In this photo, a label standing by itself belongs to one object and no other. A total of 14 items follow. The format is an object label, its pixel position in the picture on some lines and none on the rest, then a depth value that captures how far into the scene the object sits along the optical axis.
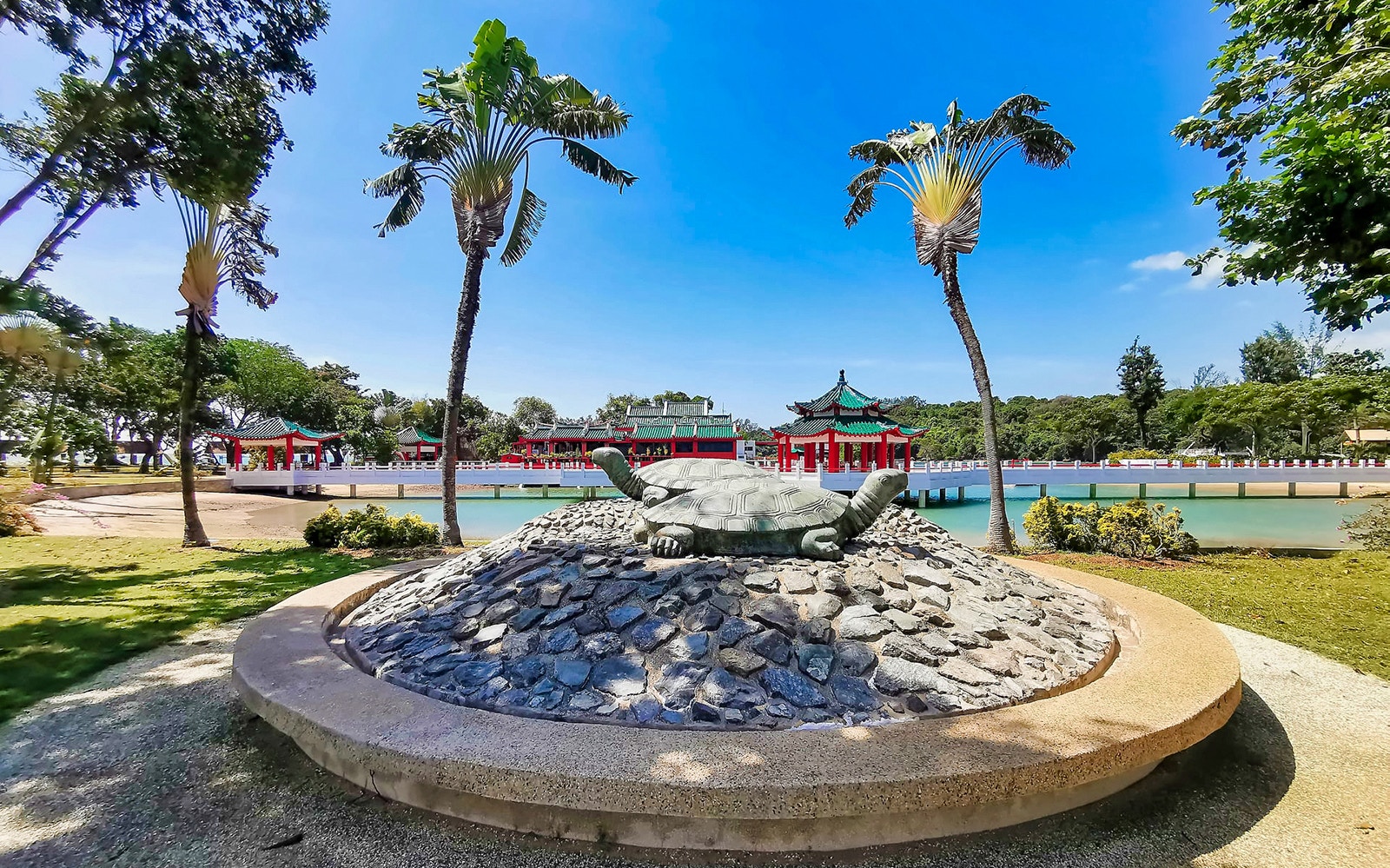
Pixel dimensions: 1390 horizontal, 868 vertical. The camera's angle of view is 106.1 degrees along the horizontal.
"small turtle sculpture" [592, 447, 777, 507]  5.75
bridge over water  22.86
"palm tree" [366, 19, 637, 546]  8.94
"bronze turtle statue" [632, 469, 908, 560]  4.16
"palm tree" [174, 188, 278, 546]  9.30
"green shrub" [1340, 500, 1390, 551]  9.66
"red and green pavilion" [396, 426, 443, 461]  40.36
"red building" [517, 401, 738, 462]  31.72
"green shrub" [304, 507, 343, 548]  10.13
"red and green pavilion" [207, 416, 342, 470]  29.56
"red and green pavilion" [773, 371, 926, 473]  23.98
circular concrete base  2.01
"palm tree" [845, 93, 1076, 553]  9.55
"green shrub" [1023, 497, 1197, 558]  9.38
